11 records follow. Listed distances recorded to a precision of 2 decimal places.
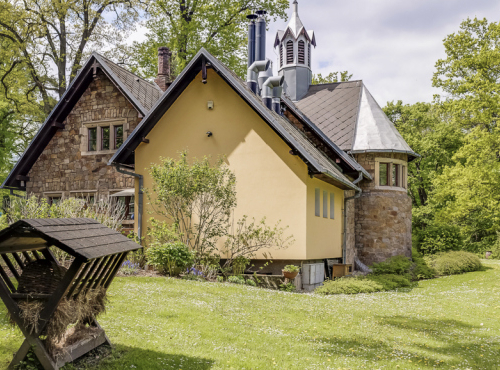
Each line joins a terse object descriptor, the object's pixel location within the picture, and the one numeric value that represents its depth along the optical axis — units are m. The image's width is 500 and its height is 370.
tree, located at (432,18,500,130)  23.30
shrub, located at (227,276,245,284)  13.38
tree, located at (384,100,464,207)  33.88
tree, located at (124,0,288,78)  25.80
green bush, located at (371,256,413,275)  17.39
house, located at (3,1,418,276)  14.62
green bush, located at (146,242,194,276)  12.98
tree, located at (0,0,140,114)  24.69
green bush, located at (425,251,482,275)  19.56
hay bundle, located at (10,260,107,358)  4.69
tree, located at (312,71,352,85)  36.12
